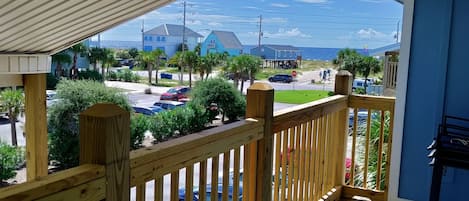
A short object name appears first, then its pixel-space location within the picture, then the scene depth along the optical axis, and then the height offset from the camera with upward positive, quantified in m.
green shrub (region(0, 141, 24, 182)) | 8.05 -1.96
